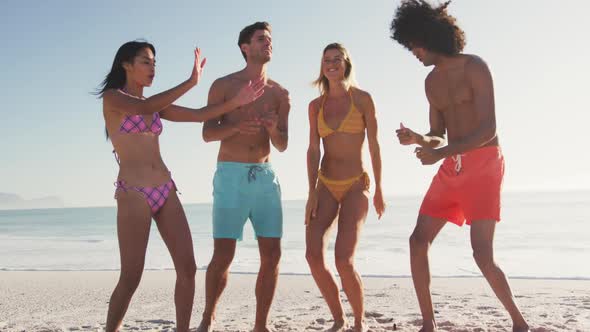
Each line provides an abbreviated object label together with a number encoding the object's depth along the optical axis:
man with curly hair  3.98
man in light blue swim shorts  4.74
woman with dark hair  3.83
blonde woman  4.82
